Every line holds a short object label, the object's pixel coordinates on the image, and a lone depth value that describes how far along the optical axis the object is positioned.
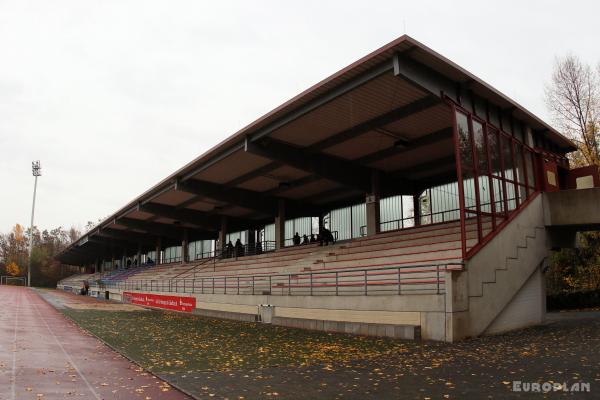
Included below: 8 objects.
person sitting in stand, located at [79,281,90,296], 51.41
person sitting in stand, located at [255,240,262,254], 40.28
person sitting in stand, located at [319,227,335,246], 27.65
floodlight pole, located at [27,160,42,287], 99.56
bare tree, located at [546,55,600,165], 27.38
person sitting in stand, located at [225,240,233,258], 40.62
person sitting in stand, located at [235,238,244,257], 37.57
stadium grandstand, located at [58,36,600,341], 13.41
